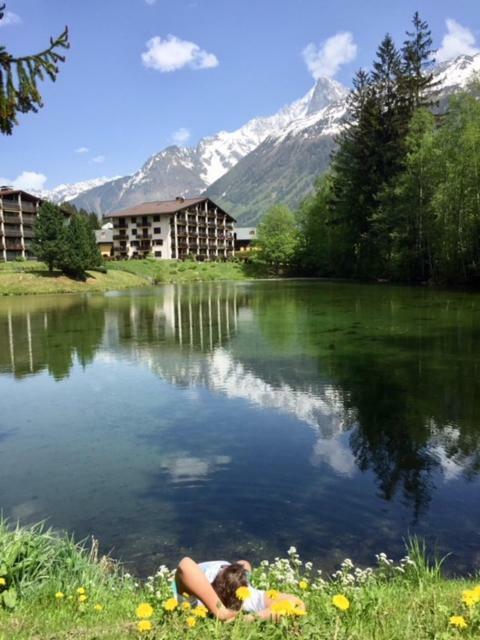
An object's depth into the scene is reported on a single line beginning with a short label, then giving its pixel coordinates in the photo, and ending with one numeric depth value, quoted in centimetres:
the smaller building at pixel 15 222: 11394
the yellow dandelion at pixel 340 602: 412
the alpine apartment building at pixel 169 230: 13588
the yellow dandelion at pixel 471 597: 416
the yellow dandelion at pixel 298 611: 417
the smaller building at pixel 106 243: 14588
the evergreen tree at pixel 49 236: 7831
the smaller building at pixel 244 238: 17862
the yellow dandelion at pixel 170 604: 451
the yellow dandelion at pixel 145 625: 411
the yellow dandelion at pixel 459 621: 409
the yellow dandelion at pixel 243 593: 451
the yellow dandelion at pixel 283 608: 416
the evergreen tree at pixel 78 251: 7938
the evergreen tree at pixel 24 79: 897
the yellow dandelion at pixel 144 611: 417
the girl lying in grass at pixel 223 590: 486
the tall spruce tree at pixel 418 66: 7400
